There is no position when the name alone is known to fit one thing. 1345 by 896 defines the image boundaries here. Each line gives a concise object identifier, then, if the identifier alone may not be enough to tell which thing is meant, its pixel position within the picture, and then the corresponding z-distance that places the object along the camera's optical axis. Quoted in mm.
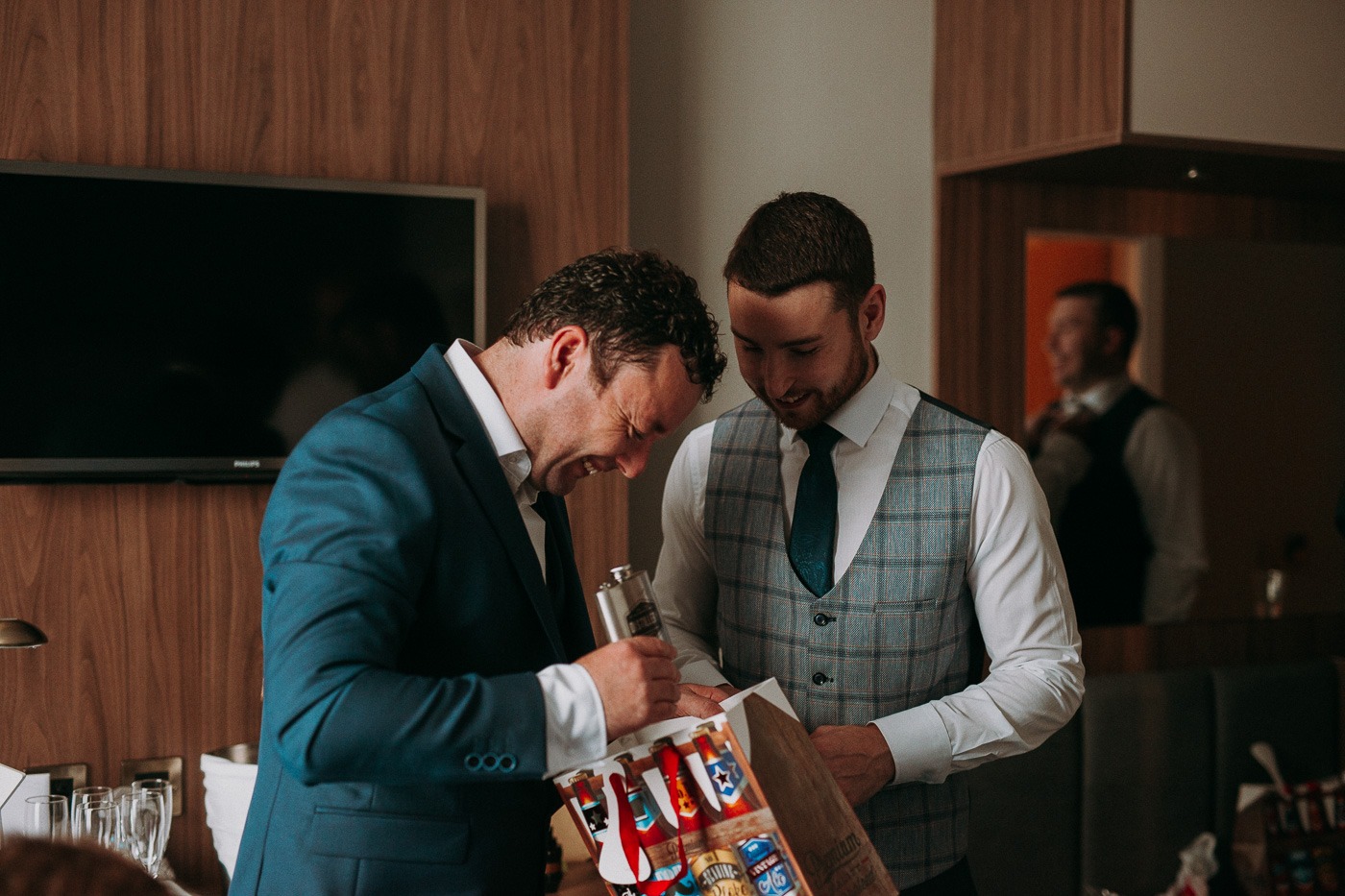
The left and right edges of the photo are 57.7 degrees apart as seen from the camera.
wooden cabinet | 2514
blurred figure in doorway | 2930
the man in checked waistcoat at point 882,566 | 1437
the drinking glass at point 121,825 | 1801
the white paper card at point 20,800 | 1864
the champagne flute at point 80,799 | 1781
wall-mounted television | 2012
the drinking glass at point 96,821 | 1771
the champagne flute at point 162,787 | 1911
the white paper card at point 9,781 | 1610
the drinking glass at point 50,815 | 1812
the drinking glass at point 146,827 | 1831
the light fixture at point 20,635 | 1773
